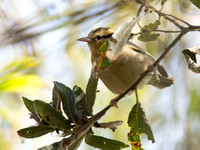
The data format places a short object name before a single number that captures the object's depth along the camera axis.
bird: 6.29
